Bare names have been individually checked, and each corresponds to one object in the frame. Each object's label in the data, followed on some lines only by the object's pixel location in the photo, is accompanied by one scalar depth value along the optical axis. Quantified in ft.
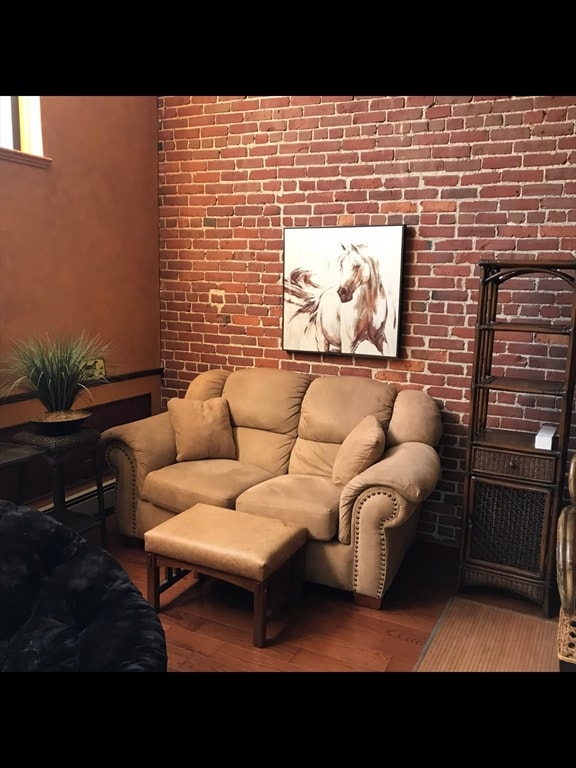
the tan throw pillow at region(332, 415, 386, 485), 9.73
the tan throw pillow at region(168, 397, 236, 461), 11.42
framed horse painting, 11.36
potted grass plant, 9.93
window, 10.44
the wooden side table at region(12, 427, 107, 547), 9.65
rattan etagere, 8.89
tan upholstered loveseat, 9.11
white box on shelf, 8.92
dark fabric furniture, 4.89
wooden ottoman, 8.14
